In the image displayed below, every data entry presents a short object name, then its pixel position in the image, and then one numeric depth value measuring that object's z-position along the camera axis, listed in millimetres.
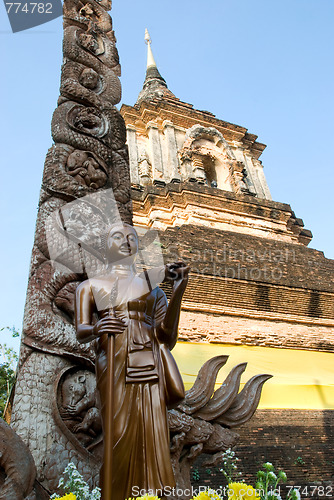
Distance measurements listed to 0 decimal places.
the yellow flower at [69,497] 1498
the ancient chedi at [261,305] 5660
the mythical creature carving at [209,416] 2839
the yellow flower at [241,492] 1543
